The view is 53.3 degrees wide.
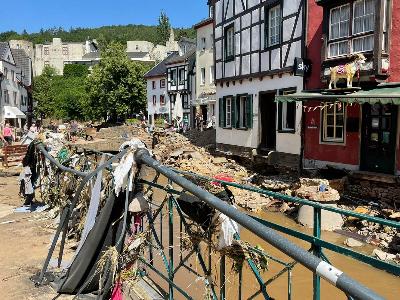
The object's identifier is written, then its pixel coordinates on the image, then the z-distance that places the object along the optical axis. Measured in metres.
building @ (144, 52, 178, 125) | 50.66
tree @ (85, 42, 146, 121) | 46.22
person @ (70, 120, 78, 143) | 37.01
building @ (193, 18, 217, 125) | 34.53
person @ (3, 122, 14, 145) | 23.34
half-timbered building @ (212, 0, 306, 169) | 16.22
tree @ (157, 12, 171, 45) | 97.44
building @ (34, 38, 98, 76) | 110.71
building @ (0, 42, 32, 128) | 40.28
